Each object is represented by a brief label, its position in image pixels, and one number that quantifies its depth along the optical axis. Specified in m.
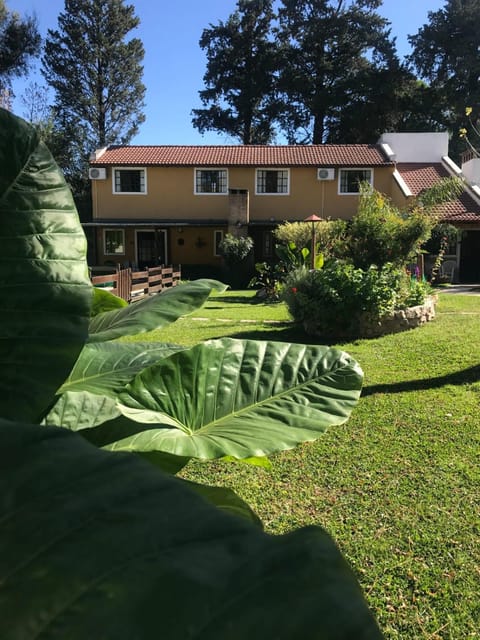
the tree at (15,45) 33.78
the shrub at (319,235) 15.05
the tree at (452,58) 36.72
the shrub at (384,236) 12.91
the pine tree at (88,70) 36.56
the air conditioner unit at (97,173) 23.69
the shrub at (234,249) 22.53
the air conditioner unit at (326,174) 23.73
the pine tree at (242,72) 38.78
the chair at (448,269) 22.34
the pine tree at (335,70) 36.72
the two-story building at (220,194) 23.98
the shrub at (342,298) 9.39
